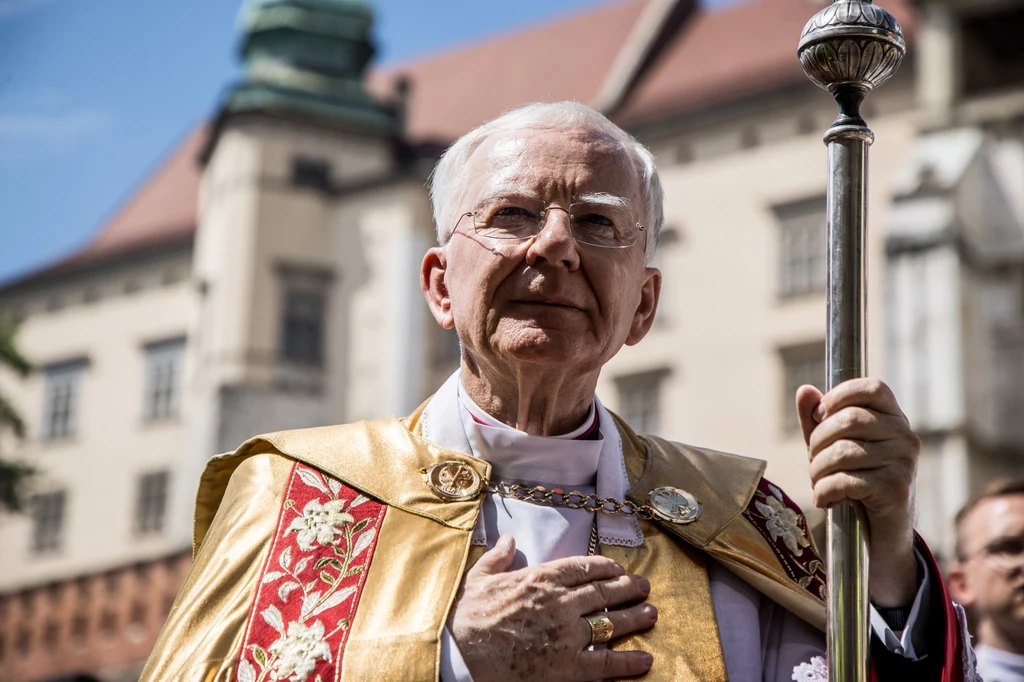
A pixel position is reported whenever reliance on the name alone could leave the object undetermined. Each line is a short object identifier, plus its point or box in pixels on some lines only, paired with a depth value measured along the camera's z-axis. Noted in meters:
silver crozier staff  3.31
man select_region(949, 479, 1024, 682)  5.50
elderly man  3.58
